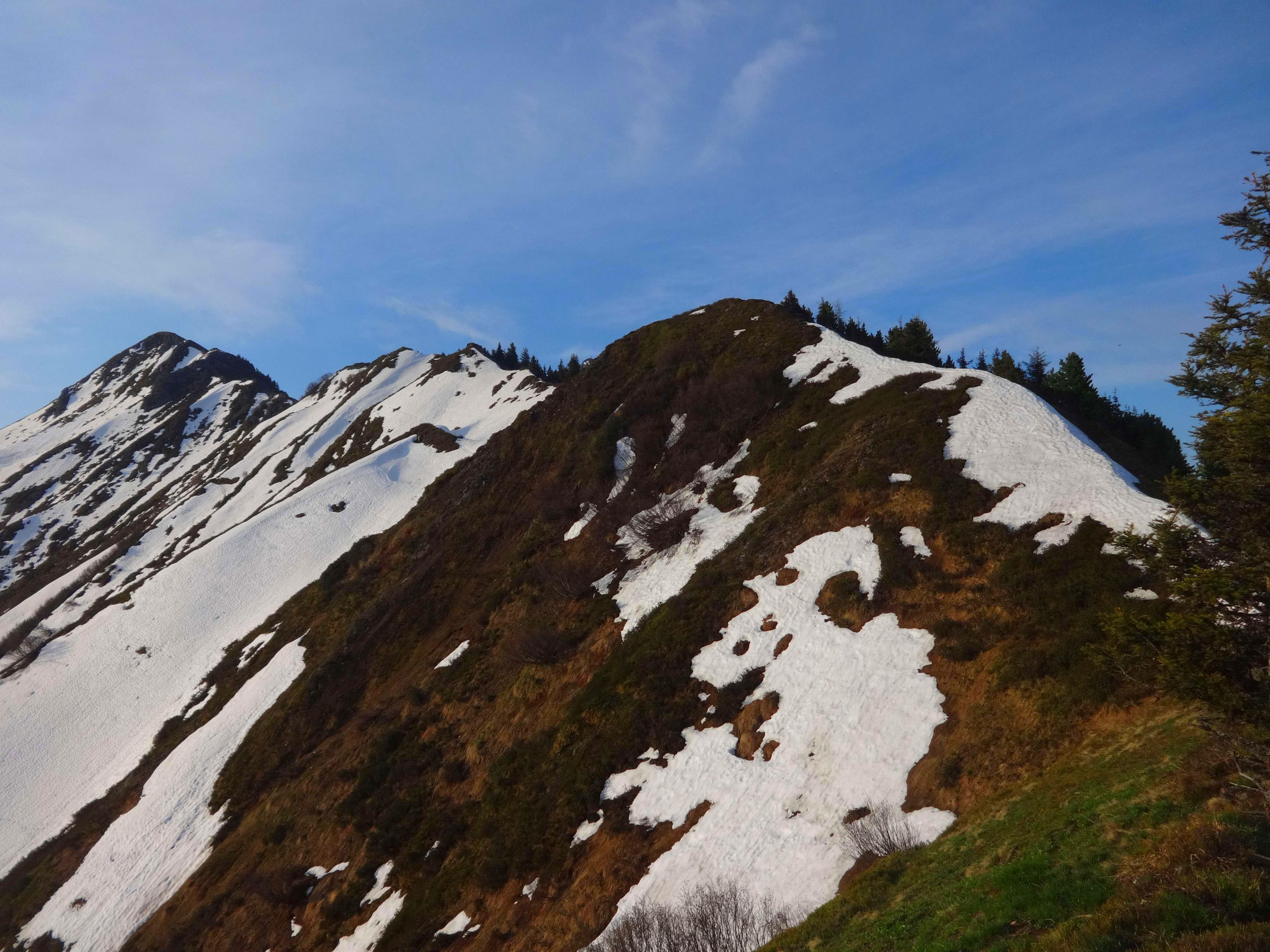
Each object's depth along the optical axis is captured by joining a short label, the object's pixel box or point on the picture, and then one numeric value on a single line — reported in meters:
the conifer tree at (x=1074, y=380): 55.53
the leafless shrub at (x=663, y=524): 38.75
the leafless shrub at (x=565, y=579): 38.78
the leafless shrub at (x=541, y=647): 34.38
